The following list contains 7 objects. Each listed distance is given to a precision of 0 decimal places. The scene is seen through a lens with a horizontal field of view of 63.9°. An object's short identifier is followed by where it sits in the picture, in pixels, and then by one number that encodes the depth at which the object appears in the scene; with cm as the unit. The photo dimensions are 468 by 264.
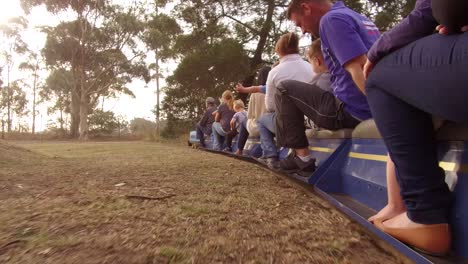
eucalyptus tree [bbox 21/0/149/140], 2220
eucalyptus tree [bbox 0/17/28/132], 3364
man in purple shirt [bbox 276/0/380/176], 193
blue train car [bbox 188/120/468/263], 126
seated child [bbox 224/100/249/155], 558
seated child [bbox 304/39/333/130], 279
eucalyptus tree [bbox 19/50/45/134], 3036
